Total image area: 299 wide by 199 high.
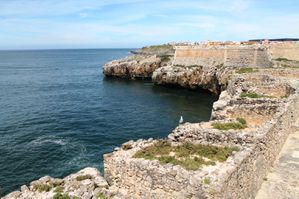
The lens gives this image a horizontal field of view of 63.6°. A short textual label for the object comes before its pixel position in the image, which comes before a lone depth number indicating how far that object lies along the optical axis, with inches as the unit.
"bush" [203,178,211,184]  357.2
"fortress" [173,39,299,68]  1785.8
